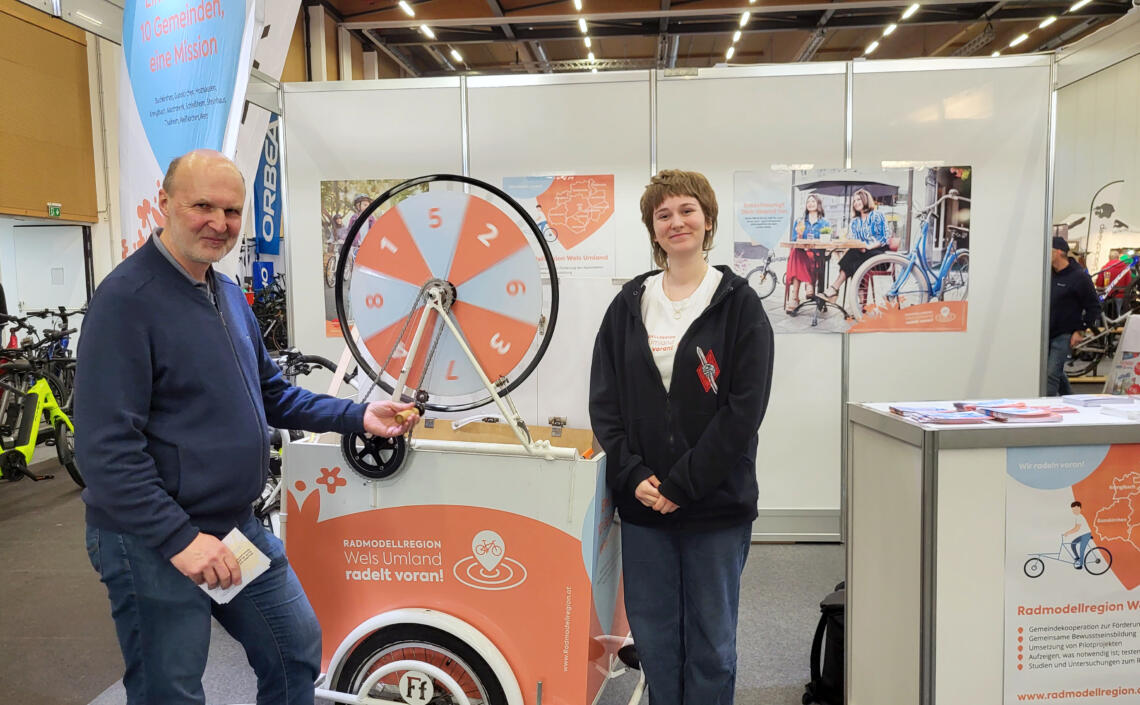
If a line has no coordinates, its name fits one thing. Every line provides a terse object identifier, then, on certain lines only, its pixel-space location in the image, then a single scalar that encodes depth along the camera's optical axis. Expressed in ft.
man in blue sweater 3.95
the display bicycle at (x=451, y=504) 5.39
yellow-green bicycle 15.35
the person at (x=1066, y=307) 13.67
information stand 4.96
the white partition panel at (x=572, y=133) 11.02
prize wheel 5.49
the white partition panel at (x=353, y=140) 11.29
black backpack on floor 6.98
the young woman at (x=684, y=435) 4.99
